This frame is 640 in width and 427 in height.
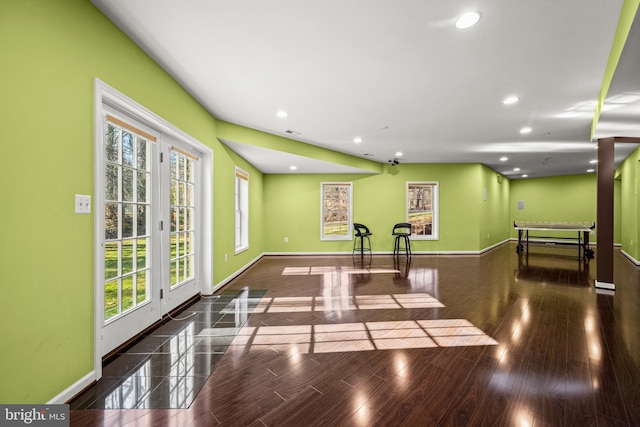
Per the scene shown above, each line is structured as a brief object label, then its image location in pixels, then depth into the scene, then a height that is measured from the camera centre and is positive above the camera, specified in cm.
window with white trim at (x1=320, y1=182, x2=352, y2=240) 808 +7
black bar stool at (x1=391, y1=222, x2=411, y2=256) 731 -69
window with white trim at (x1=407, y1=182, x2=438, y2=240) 823 +16
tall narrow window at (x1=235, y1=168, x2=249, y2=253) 604 +6
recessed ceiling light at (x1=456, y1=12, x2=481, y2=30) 205 +144
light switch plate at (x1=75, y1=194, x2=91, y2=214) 187 +7
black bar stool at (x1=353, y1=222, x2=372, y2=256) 797 -88
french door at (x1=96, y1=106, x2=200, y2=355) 238 -13
